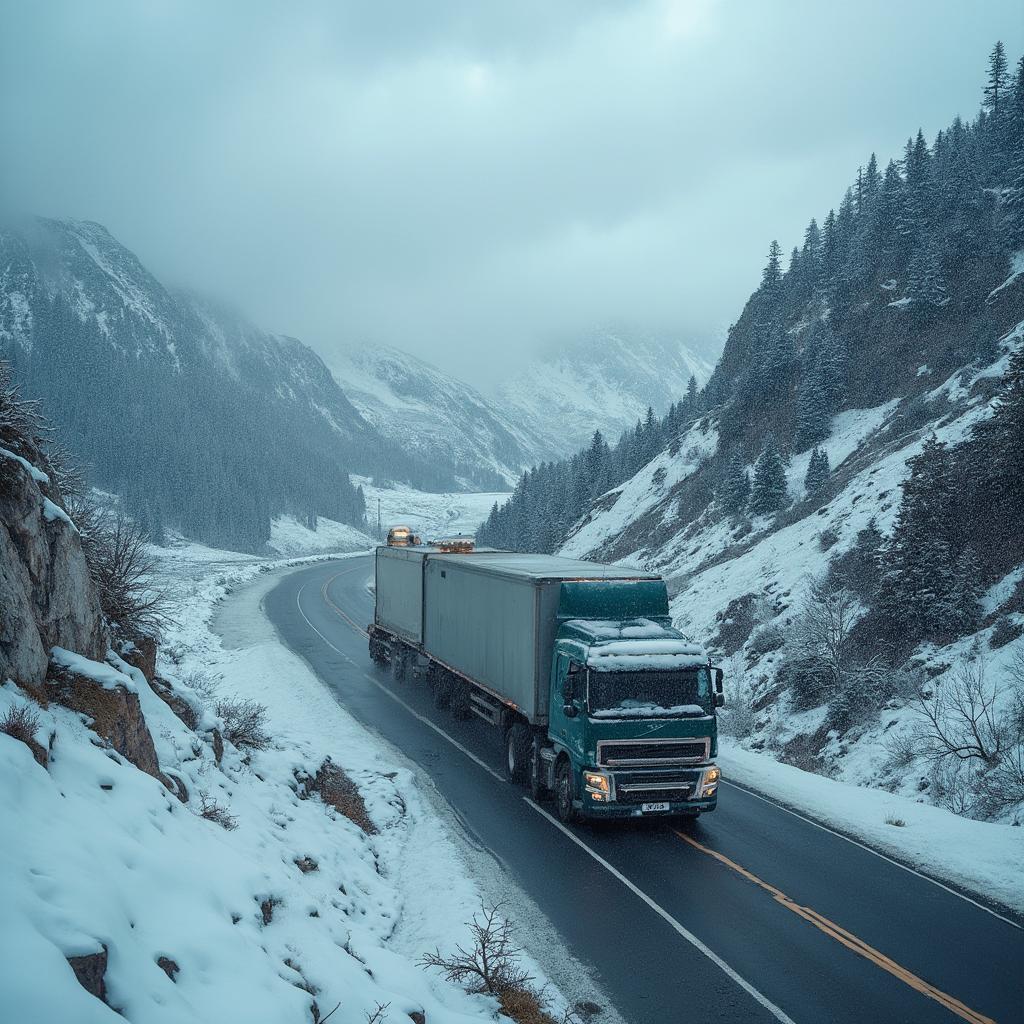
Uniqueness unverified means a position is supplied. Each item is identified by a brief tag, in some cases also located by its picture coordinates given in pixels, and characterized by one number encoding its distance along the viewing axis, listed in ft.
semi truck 39.99
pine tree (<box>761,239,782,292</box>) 252.42
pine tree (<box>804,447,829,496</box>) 147.02
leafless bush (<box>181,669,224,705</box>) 64.28
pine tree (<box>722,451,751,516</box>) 160.76
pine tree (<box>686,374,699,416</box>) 287.14
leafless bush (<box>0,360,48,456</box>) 31.07
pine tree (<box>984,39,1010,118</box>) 243.19
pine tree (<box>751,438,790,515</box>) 151.33
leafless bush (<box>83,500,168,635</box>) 39.81
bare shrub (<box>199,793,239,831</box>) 30.87
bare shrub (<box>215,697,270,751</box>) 44.55
